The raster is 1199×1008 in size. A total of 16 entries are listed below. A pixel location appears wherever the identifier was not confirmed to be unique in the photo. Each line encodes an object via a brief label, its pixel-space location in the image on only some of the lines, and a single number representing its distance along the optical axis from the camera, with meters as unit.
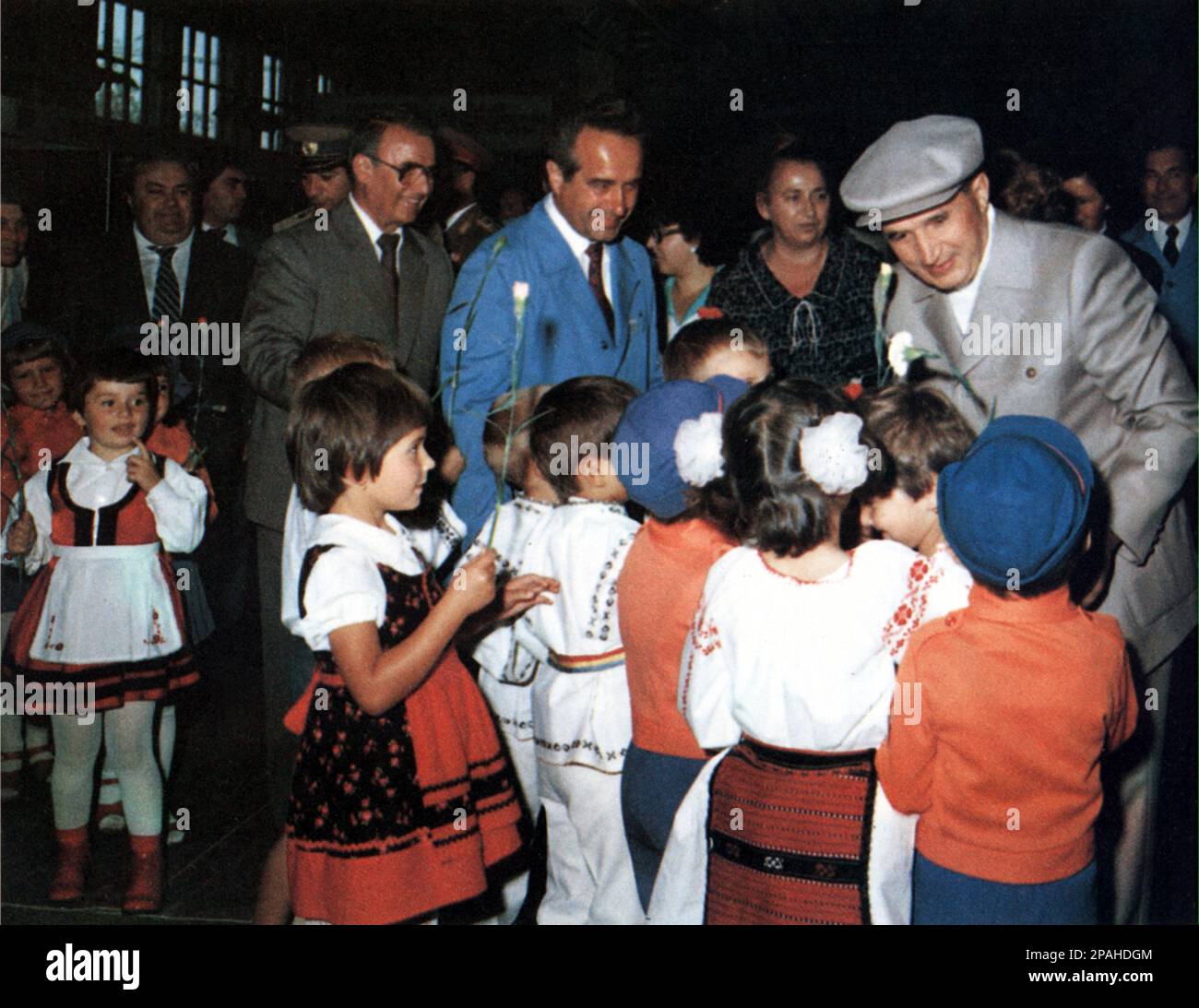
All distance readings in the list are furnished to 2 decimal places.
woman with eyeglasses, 4.31
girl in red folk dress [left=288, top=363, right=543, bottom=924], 2.38
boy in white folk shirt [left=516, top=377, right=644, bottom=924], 2.68
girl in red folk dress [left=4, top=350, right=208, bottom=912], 3.24
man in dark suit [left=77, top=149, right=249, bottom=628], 4.24
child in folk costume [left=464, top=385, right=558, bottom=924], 2.80
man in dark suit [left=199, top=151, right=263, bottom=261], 5.52
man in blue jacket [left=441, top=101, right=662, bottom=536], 3.09
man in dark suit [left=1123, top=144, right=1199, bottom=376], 4.75
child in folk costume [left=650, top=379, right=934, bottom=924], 2.13
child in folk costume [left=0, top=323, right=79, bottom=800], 3.63
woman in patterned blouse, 3.42
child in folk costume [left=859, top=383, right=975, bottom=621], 2.37
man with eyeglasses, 3.34
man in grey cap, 2.54
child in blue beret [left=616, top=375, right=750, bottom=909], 2.46
